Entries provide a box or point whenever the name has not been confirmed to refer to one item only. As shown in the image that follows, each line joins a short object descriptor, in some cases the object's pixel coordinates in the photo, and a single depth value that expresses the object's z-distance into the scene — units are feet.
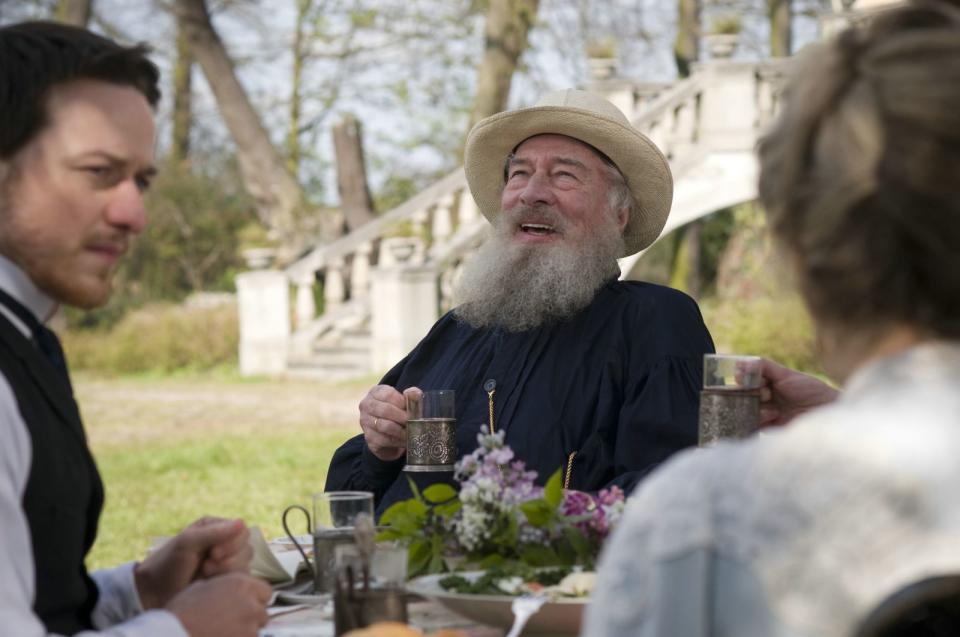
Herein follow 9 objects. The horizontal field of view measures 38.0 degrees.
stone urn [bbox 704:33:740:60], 61.93
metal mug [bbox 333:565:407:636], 6.99
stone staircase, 59.36
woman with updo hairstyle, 4.50
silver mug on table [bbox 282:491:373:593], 8.64
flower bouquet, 8.16
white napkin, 9.02
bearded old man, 12.41
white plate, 7.41
